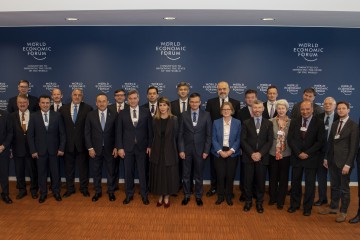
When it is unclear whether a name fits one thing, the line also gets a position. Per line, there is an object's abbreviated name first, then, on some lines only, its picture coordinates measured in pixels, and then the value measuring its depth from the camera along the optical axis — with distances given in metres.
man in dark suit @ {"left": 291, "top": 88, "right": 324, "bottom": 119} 5.58
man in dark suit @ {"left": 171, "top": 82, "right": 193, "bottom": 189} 5.74
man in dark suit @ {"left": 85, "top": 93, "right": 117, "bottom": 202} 5.45
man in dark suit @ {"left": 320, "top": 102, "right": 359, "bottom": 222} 4.73
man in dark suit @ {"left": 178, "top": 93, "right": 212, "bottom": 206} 5.34
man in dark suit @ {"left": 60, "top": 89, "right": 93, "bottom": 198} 5.63
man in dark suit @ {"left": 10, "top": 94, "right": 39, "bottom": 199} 5.52
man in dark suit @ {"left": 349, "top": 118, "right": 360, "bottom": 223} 4.82
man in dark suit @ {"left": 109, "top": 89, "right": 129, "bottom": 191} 5.75
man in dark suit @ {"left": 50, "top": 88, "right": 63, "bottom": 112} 5.86
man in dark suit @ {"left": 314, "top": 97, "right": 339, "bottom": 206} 5.20
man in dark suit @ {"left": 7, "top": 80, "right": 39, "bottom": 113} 6.11
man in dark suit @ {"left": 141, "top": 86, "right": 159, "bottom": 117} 5.76
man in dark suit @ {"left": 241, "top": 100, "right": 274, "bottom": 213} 5.09
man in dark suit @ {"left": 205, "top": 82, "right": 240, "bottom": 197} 5.89
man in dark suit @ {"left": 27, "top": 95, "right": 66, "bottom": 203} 5.39
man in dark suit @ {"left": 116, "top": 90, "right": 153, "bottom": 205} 5.30
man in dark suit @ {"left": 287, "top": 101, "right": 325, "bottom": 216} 4.91
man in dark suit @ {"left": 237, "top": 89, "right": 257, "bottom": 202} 5.68
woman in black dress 5.17
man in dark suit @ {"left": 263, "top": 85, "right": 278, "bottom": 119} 5.66
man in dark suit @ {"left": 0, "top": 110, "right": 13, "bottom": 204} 5.30
